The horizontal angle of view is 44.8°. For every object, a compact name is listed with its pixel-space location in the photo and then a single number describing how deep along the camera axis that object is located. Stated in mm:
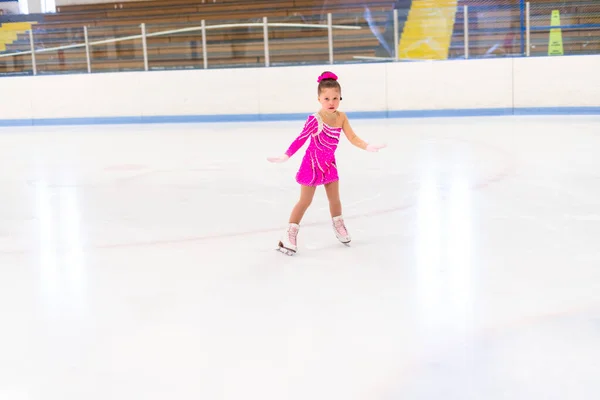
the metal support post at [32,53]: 9961
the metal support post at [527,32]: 8781
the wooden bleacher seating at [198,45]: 9352
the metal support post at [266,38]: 9500
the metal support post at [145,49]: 9828
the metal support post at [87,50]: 9938
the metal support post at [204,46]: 9719
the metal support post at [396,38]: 9125
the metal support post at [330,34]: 9375
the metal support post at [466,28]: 8852
